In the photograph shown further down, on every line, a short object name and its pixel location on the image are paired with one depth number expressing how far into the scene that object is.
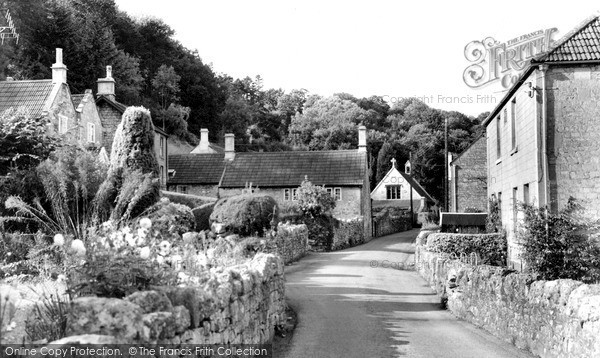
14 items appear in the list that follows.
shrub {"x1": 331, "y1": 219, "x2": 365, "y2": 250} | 41.44
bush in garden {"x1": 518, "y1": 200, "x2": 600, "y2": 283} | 13.70
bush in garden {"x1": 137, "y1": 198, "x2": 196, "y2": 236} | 14.75
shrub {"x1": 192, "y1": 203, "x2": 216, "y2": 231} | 26.91
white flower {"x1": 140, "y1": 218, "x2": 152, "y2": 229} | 8.34
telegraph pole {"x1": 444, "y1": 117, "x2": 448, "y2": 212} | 51.38
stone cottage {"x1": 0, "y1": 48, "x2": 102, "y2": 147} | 35.22
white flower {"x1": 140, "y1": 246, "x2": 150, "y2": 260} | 6.84
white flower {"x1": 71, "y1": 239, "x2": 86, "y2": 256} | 6.43
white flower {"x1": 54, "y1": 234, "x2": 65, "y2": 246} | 6.87
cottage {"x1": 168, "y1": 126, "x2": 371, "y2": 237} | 51.75
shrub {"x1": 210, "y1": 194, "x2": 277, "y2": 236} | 22.86
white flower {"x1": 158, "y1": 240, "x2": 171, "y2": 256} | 8.47
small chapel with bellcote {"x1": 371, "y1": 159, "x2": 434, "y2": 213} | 83.12
